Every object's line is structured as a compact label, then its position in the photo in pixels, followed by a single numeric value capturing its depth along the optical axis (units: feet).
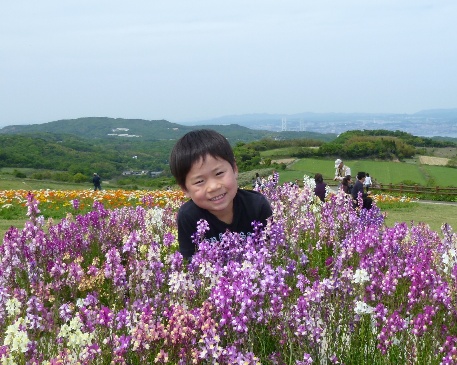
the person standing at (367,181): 54.90
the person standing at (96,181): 83.19
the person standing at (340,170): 49.77
